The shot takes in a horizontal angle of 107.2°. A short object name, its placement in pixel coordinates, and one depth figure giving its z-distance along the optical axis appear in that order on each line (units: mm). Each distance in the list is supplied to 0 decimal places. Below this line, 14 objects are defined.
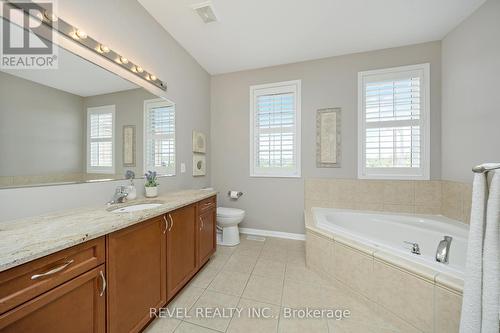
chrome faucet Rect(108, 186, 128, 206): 1474
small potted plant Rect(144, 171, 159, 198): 1755
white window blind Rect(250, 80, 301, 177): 2777
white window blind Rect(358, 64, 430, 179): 2326
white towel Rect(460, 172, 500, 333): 847
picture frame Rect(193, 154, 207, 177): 2641
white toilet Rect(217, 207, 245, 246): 2492
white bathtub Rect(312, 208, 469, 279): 1504
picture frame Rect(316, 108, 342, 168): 2588
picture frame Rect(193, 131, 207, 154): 2631
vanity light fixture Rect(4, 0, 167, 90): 1026
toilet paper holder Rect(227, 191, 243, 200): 2953
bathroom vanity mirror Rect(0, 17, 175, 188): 965
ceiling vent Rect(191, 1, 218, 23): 1733
